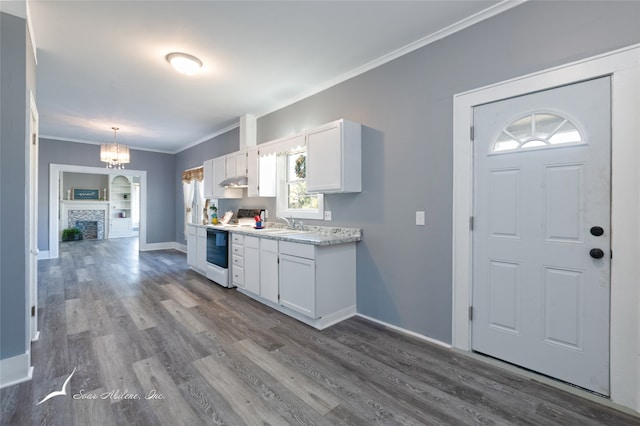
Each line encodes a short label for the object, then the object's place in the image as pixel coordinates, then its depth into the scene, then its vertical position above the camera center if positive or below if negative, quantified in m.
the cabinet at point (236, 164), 4.73 +0.80
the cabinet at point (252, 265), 3.65 -0.71
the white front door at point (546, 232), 1.86 -0.14
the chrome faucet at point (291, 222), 4.09 -0.16
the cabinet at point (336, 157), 3.09 +0.60
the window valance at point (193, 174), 6.86 +0.90
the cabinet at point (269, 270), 3.37 -0.72
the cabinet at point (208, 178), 5.68 +0.65
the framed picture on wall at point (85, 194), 10.30 +0.60
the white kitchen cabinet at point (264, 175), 4.42 +0.55
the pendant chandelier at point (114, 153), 5.48 +1.10
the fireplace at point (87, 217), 9.99 -0.25
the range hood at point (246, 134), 4.86 +1.31
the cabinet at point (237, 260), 3.98 -0.70
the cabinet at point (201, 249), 4.95 -0.67
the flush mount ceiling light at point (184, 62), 2.97 +1.57
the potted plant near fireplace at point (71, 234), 9.70 -0.82
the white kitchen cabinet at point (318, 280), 2.92 -0.74
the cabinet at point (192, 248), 5.32 -0.70
